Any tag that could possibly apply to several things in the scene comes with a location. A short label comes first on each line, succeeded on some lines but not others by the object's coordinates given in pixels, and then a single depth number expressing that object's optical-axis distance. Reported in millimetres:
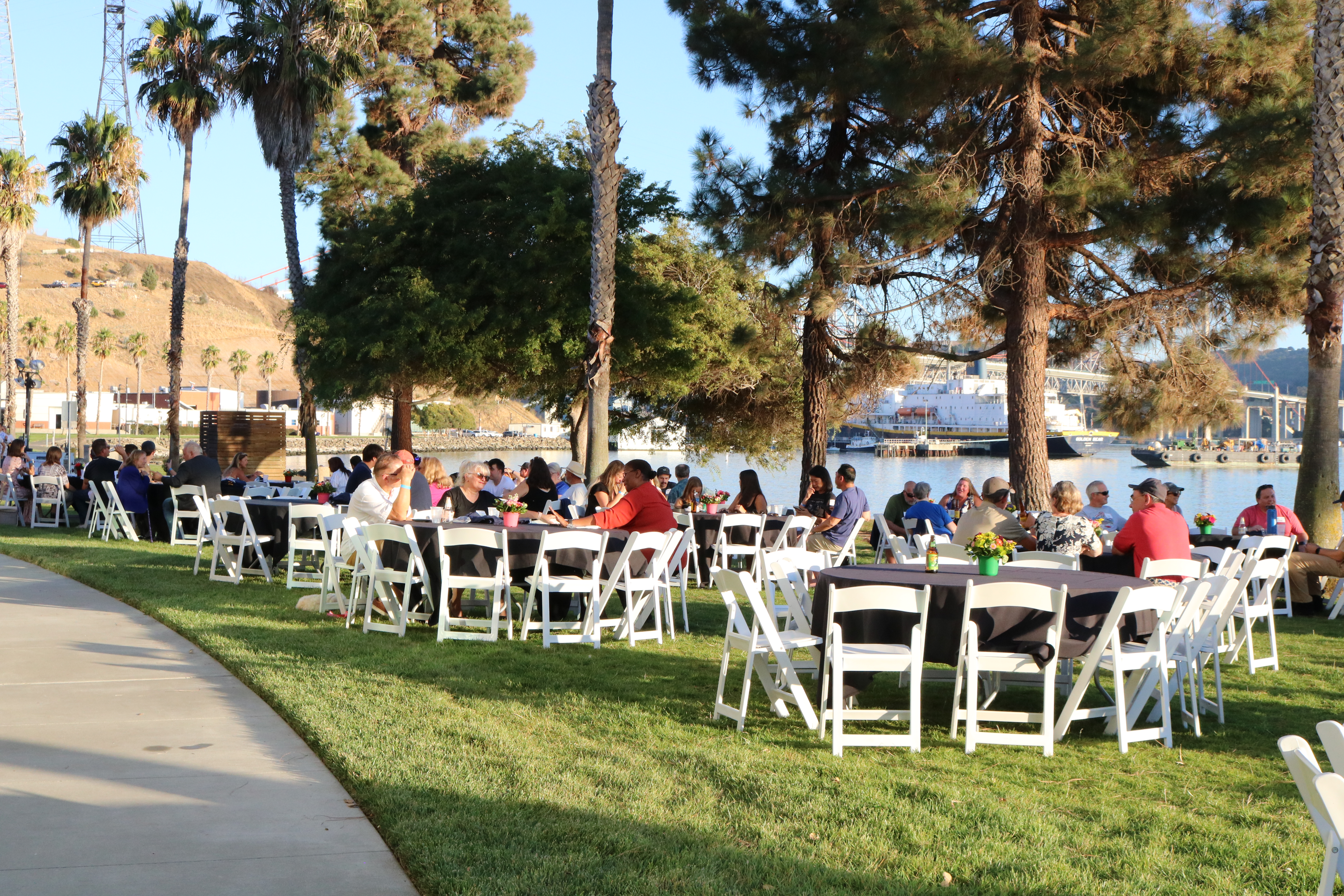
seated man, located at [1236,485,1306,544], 12016
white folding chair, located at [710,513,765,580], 11539
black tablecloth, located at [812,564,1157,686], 5906
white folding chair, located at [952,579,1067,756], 5582
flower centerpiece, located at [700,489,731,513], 13422
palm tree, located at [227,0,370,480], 24406
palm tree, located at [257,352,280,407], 118812
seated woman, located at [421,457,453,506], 11664
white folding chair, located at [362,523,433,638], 8203
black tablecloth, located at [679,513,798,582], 12375
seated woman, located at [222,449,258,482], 17219
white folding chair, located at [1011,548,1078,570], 7473
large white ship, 95312
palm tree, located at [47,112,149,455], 34094
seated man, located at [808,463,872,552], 11680
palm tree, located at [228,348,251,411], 123000
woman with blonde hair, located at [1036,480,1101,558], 8734
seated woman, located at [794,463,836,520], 12477
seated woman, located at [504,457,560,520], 11906
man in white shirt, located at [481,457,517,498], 12695
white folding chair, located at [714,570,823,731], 5883
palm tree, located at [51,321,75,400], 92875
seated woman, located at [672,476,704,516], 13484
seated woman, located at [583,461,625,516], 10547
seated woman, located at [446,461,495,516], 12039
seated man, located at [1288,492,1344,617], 10922
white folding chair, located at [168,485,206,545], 13453
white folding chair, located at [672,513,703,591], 12289
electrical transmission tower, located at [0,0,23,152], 50250
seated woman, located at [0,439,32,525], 18453
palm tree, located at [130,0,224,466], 27672
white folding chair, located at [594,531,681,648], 8250
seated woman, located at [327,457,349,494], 14758
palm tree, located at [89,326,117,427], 98562
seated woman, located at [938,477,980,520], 15133
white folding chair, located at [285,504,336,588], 10414
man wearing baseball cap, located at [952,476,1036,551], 9180
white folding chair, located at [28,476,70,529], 17719
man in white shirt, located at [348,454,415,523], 9492
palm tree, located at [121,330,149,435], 109062
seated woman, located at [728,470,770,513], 13133
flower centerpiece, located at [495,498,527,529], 9414
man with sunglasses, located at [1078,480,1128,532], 10398
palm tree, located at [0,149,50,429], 38438
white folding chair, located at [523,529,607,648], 8242
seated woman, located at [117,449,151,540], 15469
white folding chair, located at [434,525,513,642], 8094
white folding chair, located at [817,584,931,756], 5551
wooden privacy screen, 28359
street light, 32094
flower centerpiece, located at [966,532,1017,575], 6523
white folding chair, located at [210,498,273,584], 11070
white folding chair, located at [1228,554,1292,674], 7863
